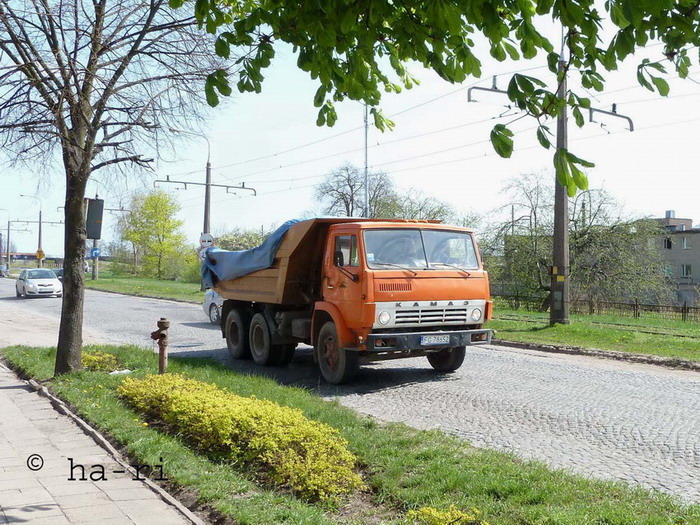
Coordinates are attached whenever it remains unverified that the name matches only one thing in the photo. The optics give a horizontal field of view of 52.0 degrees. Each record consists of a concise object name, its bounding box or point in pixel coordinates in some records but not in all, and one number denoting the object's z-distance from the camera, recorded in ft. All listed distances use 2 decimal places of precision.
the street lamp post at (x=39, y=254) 201.94
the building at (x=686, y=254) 199.02
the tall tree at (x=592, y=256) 96.78
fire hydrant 32.96
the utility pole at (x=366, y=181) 139.15
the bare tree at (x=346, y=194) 203.10
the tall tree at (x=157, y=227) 219.41
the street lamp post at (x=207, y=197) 120.04
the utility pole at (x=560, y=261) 61.21
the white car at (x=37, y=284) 117.08
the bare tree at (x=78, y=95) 31.40
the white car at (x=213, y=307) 69.10
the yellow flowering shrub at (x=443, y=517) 13.91
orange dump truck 33.19
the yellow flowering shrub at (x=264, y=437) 17.19
